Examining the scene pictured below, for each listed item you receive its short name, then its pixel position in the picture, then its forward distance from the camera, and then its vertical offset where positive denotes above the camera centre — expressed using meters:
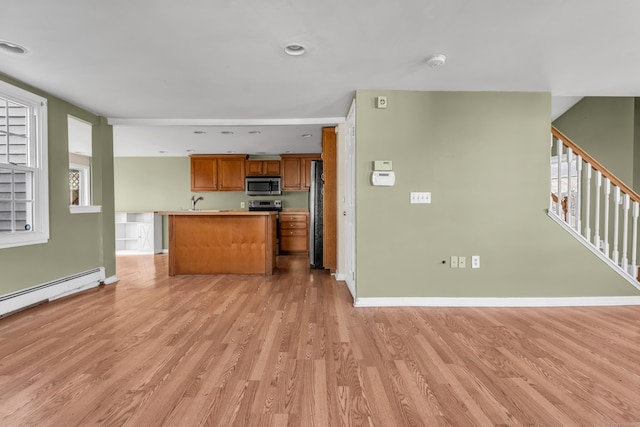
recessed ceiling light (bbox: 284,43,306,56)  2.40 +1.14
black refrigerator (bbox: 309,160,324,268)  5.31 -0.10
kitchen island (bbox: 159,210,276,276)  4.80 -0.51
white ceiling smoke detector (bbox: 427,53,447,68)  2.55 +1.13
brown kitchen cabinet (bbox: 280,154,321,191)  7.32 +0.80
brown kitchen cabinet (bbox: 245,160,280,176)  7.38 +0.87
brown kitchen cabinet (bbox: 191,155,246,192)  7.35 +0.76
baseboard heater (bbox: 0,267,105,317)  3.03 -0.86
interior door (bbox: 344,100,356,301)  3.53 +0.06
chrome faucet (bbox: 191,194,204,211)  7.59 +0.13
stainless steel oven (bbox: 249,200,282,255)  7.52 +0.04
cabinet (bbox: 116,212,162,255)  7.01 -0.58
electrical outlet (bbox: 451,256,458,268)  3.38 -0.54
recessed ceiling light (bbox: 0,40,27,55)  2.35 +1.15
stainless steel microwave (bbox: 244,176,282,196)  7.29 +0.47
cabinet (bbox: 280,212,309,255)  7.01 -0.55
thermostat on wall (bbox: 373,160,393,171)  3.34 +0.41
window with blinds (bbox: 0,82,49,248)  3.09 +0.37
